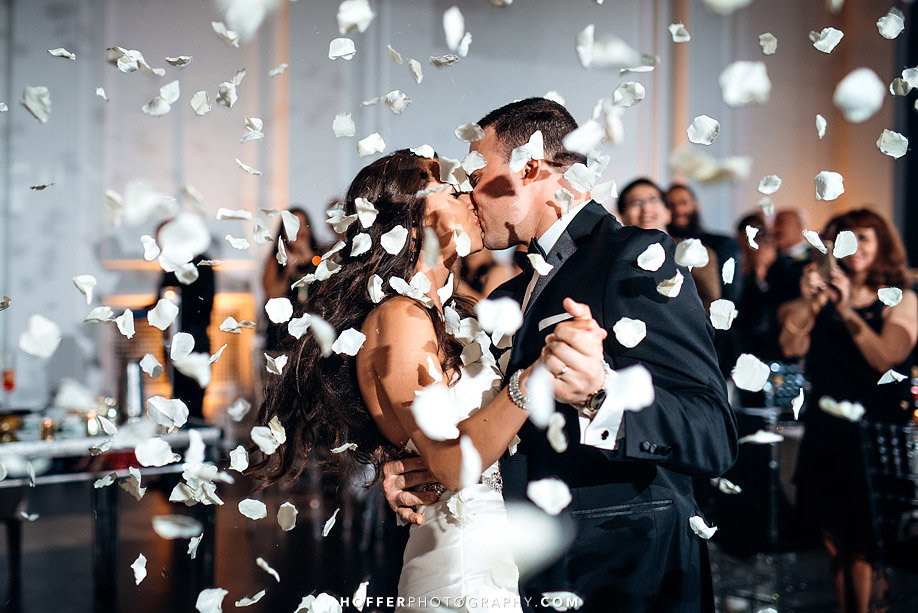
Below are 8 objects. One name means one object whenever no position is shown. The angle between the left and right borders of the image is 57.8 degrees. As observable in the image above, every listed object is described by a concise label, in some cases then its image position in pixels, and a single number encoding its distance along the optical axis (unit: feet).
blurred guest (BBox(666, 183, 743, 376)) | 11.70
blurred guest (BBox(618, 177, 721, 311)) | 11.93
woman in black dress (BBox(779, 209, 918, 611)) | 9.97
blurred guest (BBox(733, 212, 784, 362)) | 12.89
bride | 5.27
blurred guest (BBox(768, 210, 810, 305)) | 13.43
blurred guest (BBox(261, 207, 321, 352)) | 12.98
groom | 4.25
